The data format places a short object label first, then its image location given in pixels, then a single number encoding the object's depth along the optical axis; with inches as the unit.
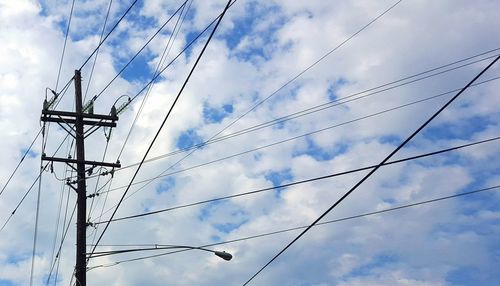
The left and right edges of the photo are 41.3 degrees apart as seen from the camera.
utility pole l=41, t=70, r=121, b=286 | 726.5
